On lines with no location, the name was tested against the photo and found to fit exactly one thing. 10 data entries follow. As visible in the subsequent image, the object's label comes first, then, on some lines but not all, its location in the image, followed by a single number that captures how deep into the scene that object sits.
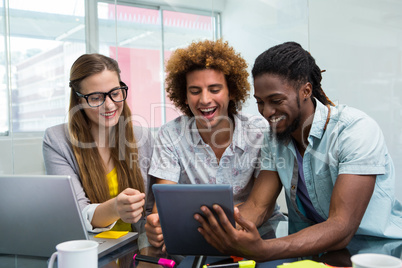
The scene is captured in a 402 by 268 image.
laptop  1.06
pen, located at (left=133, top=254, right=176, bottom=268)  1.06
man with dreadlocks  1.23
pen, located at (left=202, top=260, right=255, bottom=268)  0.99
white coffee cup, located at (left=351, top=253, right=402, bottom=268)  0.71
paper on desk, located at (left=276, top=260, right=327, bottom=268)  0.88
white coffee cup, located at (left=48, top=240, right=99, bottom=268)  0.81
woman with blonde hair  1.75
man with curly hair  1.85
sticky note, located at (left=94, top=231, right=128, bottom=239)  1.30
